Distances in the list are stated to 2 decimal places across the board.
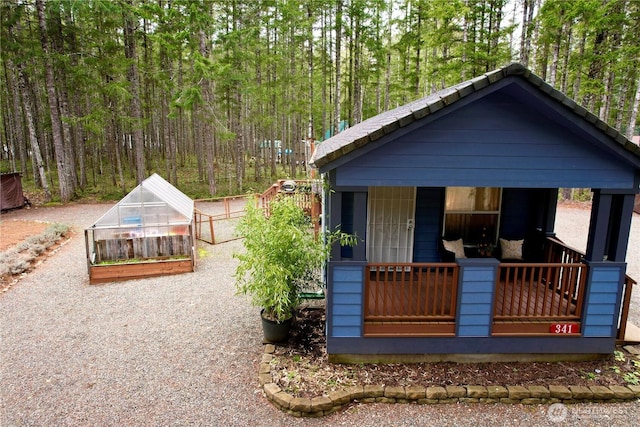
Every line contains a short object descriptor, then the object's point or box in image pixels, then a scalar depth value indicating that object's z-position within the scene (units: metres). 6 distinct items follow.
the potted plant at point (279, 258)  4.98
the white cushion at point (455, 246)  6.41
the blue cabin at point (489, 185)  4.35
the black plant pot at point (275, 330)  5.35
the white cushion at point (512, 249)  6.57
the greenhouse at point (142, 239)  8.42
